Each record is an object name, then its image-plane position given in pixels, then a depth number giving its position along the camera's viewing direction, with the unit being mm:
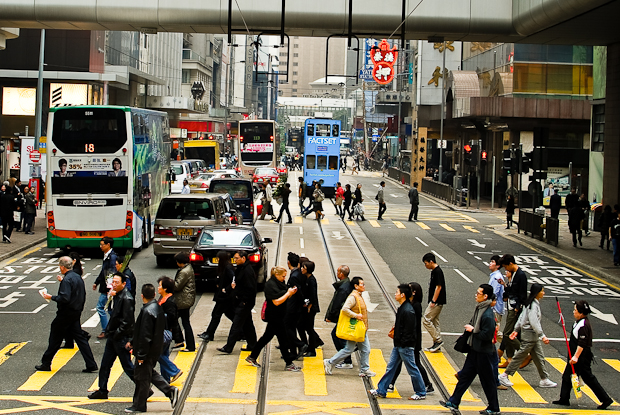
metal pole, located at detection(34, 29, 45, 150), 33812
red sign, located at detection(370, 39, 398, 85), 67144
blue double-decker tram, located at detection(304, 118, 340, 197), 51719
